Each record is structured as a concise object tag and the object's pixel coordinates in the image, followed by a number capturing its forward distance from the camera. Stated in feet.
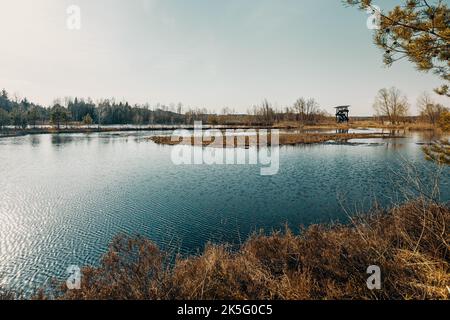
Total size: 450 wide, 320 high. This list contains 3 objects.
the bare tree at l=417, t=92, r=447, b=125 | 202.80
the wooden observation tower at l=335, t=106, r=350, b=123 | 288.10
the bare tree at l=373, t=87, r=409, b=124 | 301.43
